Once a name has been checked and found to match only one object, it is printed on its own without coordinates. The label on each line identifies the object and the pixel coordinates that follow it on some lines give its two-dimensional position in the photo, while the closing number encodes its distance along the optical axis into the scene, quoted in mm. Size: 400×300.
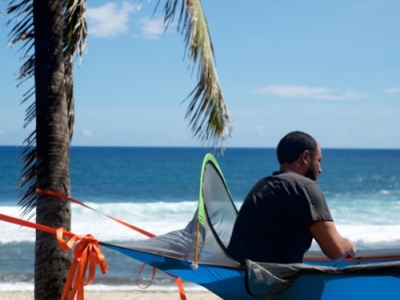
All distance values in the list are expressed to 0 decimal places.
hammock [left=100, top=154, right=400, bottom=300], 2971
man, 2986
